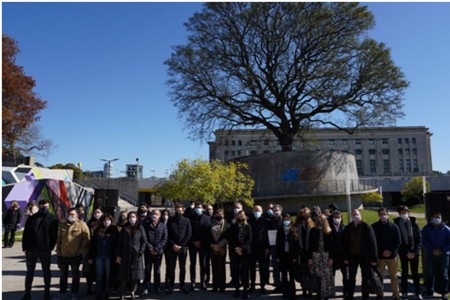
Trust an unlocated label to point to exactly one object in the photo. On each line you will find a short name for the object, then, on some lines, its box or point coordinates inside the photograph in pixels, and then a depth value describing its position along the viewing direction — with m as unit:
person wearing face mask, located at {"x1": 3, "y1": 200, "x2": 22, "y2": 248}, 16.34
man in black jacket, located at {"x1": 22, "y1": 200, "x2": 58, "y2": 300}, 8.19
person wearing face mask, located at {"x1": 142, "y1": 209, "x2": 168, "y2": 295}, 8.95
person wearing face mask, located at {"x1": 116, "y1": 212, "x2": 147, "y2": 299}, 8.34
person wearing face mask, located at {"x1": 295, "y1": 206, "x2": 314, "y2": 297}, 8.56
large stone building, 91.62
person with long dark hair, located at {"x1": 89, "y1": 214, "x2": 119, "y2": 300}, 8.33
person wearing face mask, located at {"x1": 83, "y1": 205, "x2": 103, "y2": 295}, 8.76
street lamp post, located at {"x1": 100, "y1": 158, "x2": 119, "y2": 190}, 59.10
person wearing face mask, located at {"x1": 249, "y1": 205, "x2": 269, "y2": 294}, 9.17
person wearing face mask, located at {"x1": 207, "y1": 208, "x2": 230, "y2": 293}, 9.13
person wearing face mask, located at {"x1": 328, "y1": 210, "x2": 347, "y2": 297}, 8.36
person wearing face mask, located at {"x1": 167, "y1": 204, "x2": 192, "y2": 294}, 9.23
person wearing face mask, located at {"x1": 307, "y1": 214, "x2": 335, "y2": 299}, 8.18
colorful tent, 24.20
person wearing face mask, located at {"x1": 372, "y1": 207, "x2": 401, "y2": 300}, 8.31
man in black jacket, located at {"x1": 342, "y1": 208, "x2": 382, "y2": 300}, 8.13
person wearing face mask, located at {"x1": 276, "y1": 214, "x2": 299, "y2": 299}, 8.47
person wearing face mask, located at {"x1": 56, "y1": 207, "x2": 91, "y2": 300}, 8.69
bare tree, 30.34
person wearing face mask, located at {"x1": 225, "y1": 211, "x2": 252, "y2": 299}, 8.81
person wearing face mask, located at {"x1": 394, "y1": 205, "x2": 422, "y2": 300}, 8.63
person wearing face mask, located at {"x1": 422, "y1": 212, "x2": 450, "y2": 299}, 8.48
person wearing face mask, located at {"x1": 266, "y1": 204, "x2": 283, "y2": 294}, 9.17
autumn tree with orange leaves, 36.53
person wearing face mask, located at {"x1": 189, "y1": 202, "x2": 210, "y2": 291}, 9.64
